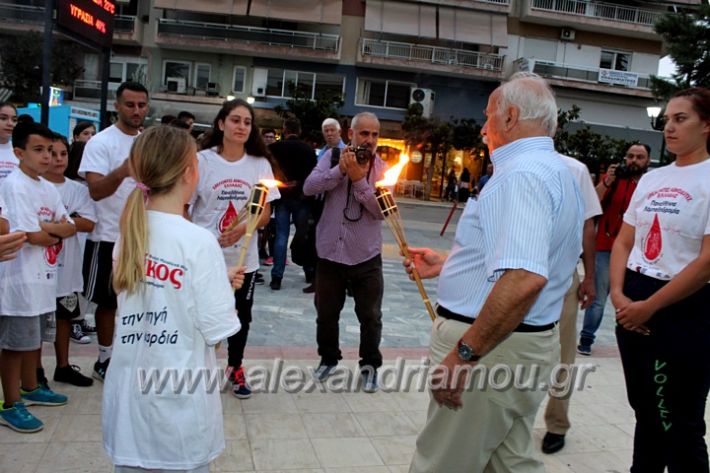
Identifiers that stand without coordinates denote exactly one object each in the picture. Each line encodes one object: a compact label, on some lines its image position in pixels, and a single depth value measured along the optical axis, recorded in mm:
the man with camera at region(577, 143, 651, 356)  5500
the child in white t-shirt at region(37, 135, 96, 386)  3943
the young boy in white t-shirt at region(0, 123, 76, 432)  3324
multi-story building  28328
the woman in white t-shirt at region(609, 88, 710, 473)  2695
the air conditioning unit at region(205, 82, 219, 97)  28891
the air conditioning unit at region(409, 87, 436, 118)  29084
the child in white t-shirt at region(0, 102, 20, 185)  4371
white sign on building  30203
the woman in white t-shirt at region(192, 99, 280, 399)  3824
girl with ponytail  2096
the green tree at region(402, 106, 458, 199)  27969
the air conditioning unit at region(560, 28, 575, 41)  30609
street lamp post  15680
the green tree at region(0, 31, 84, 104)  24469
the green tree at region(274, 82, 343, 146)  26547
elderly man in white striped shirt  1992
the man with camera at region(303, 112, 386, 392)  4246
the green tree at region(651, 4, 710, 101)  18734
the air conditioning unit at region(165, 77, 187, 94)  28938
